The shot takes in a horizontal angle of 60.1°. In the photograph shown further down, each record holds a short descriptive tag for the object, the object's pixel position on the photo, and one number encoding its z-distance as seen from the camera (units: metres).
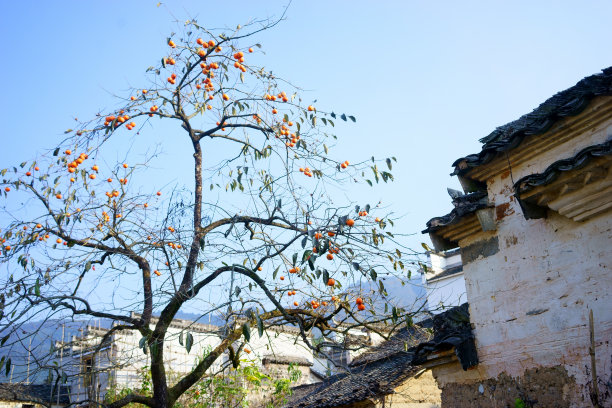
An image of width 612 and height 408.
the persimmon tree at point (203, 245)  5.14
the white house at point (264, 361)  15.50
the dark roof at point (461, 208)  4.80
